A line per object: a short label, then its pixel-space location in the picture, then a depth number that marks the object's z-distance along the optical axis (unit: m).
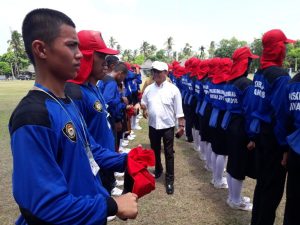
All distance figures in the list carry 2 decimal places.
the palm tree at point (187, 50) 113.22
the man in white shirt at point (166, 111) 5.55
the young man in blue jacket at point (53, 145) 1.30
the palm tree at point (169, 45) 112.03
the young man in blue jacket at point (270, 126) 3.31
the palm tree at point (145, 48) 118.56
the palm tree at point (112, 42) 118.12
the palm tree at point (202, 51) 84.59
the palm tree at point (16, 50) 88.81
